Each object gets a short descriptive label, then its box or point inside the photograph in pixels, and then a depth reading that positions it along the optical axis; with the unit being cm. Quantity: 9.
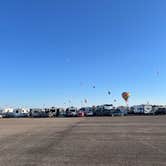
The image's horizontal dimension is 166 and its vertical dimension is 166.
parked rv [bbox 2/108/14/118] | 5040
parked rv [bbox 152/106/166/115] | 4550
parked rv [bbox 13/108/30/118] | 5125
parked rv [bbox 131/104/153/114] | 4723
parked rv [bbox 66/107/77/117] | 4508
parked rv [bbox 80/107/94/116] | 4747
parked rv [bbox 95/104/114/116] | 4572
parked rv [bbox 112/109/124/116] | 4334
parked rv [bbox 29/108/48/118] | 4691
